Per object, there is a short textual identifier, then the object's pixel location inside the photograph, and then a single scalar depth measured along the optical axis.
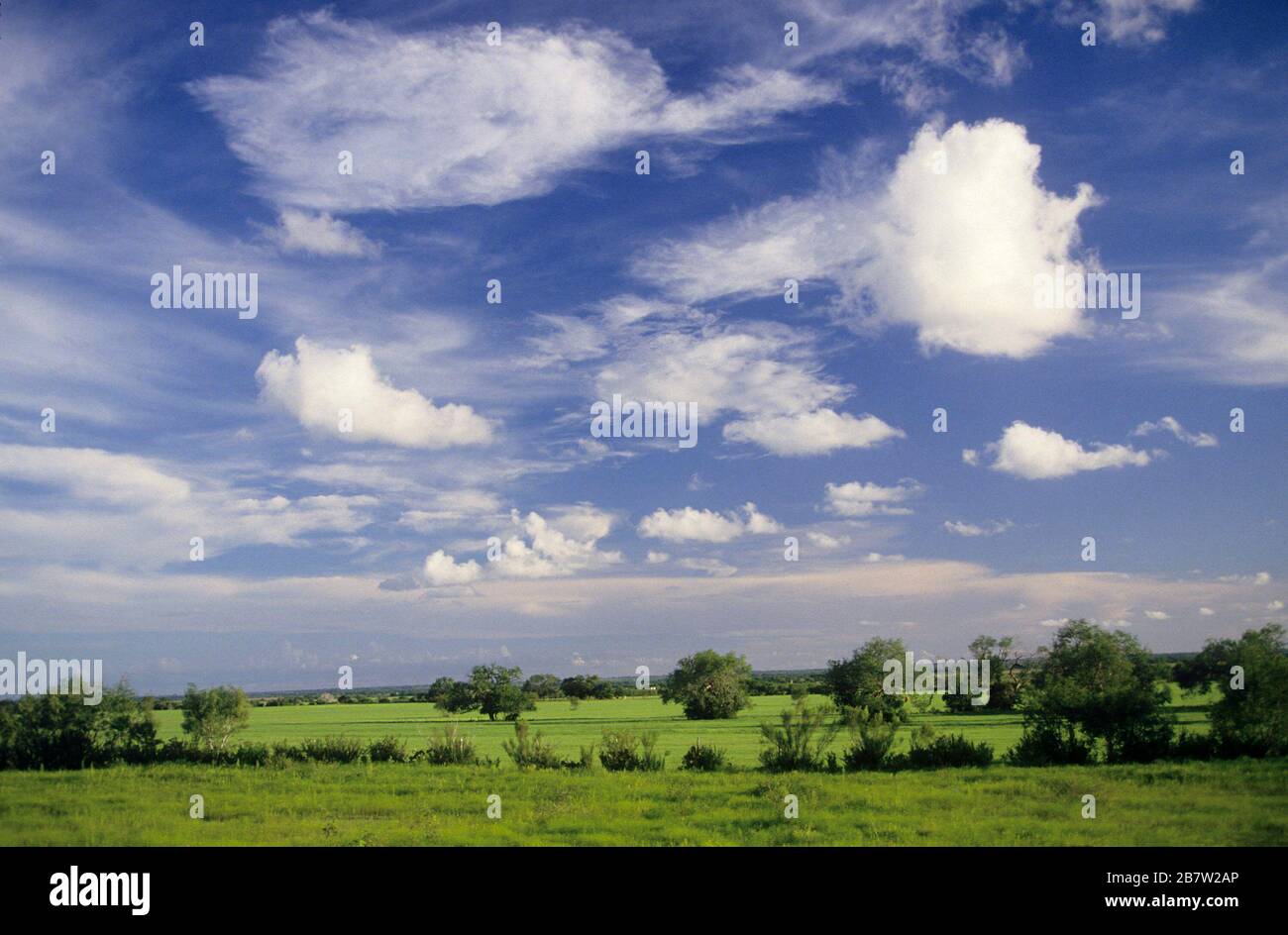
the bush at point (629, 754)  20.62
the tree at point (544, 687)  34.22
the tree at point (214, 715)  23.00
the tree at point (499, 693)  32.62
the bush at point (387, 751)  22.81
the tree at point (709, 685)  32.97
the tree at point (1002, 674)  27.66
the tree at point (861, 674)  29.84
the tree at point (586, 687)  32.68
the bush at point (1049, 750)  19.81
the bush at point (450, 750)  22.61
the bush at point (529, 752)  21.36
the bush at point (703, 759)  20.42
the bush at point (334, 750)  22.50
